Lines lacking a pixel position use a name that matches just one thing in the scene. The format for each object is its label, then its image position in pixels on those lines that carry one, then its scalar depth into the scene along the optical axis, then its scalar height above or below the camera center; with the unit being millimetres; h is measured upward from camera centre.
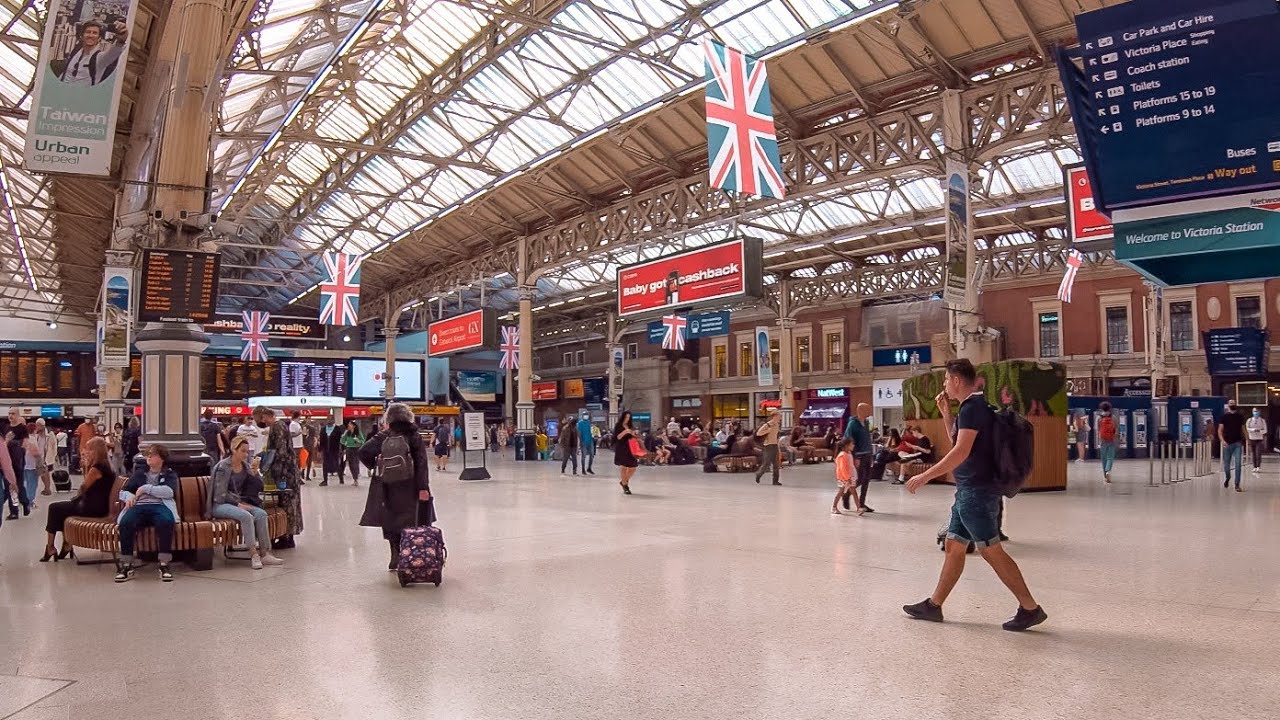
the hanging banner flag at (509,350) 35000 +2190
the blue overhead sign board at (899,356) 37219 +1894
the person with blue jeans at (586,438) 22789 -877
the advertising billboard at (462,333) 26500 +2261
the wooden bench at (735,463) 22797 -1560
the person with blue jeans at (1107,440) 17500 -846
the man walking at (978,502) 5148 -600
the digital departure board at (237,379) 36312 +1213
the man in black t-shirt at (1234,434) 15016 -641
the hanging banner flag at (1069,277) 23203 +3249
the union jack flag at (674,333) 29281 +2341
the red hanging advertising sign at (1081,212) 12719 +2724
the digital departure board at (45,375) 35719 +1458
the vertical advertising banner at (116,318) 18969 +2014
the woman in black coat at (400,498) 7480 -775
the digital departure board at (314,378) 37781 +1255
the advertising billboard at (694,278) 16844 +2564
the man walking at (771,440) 17031 -757
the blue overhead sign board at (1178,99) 6621 +2351
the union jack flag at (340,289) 23484 +3135
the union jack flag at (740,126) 11734 +3739
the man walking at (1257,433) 18891 -790
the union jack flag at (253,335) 31469 +2576
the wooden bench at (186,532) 7766 -1095
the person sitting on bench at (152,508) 7598 -862
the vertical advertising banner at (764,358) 31406 +1564
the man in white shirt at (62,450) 26203 -1250
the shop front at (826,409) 40969 -370
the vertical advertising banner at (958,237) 15906 +2947
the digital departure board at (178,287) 9344 +1313
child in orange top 11766 -957
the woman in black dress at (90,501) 8414 -870
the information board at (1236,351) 26922 +1369
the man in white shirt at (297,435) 19091 -621
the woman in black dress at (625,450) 15656 -824
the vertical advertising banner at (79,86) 8453 +3249
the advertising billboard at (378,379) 38406 +1177
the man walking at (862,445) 12164 -620
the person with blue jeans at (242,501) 8016 -864
